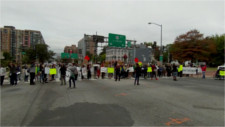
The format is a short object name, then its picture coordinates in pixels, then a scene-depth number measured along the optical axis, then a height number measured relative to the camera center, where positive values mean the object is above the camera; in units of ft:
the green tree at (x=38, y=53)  136.12 +10.53
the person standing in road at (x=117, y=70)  47.74 -1.69
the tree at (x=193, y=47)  151.12 +18.97
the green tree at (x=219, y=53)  171.73 +14.59
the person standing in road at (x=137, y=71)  37.93 -1.58
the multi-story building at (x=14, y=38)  285.52 +52.73
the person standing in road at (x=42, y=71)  41.74 -2.02
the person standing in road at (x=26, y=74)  45.32 -2.96
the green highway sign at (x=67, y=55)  155.14 +10.20
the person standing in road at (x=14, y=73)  38.42 -2.28
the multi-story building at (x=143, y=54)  232.12 +18.21
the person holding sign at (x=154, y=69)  53.46 -1.46
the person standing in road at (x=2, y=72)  37.84 -2.14
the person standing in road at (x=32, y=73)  38.58 -2.41
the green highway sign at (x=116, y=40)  87.45 +14.84
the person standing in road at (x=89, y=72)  51.62 -2.60
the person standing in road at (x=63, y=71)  36.70 -1.63
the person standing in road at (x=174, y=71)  47.35 -1.94
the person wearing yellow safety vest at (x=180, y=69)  60.55 -1.80
